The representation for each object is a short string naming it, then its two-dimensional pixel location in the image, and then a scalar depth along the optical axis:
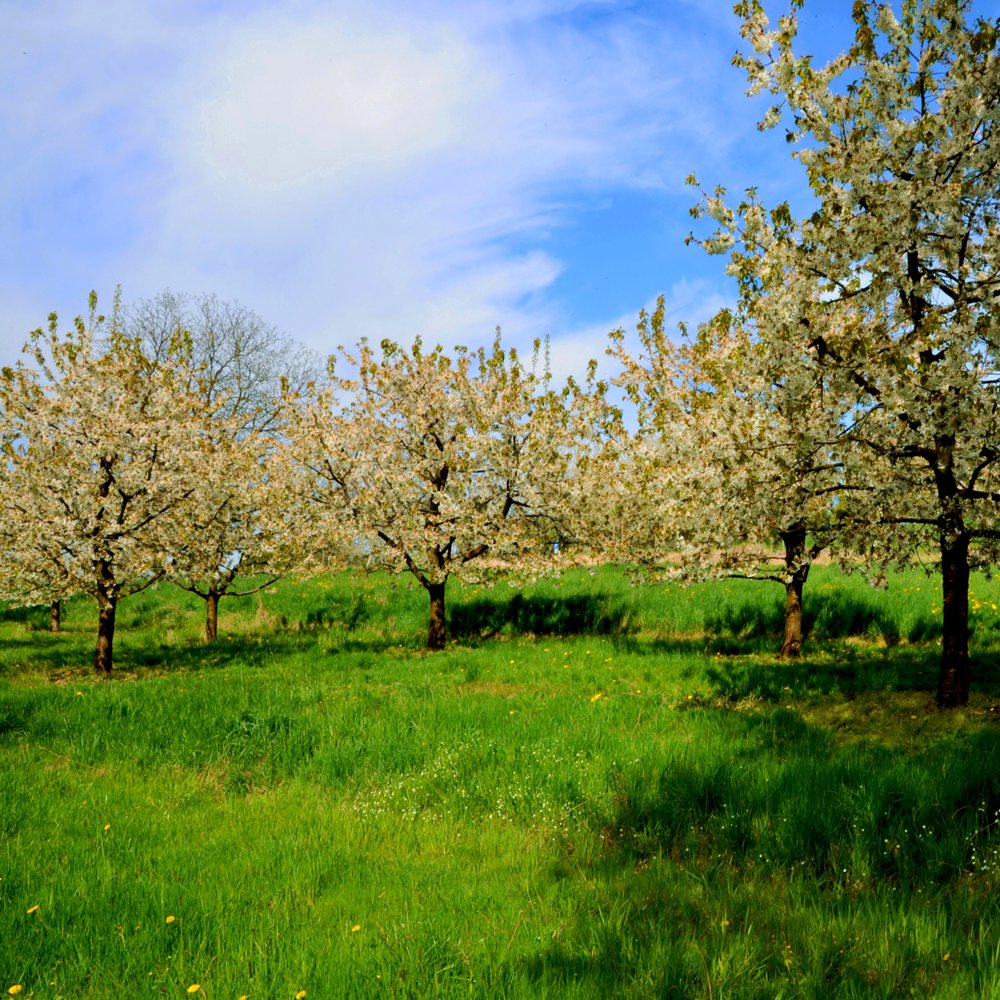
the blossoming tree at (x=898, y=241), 7.39
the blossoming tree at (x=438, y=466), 17.80
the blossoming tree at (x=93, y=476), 15.40
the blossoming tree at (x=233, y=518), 17.42
